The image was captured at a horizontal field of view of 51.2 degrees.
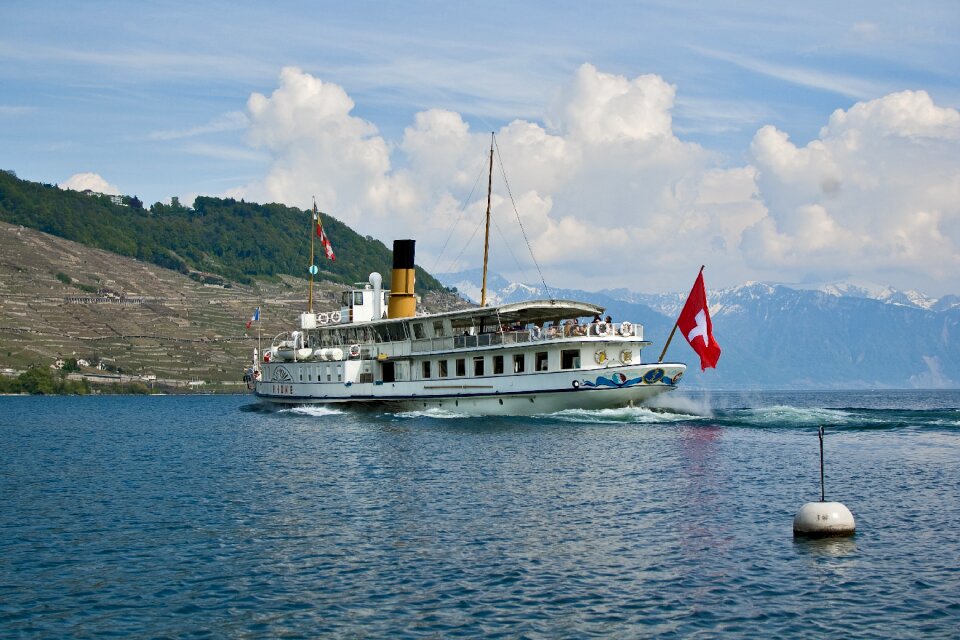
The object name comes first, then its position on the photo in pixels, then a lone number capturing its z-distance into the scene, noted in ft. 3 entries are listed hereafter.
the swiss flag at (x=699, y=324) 207.31
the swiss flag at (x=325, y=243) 291.79
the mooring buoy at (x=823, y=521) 96.63
